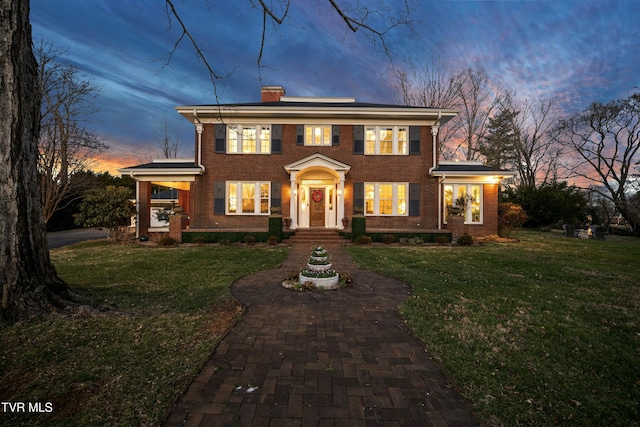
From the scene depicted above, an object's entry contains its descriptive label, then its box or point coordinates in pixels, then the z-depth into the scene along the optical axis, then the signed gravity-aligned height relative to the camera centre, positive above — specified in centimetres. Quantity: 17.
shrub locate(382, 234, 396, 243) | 1294 -123
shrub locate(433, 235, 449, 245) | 1293 -132
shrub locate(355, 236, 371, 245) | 1252 -128
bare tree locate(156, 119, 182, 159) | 2937 +798
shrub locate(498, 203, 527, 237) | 1454 -22
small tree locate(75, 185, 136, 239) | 1238 +23
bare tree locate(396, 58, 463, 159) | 2122 +1052
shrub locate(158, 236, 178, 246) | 1210 -129
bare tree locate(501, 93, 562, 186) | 2588 +721
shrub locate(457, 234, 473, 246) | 1252 -128
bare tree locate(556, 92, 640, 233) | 2006 +516
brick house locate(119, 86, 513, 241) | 1468 +217
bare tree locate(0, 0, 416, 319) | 345 +44
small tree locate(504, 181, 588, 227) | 2039 +75
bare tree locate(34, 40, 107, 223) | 1275 +404
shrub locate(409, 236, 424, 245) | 1292 -137
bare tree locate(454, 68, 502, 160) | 2233 +929
